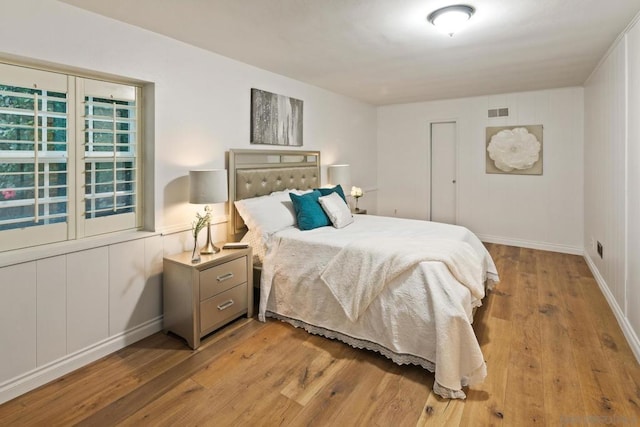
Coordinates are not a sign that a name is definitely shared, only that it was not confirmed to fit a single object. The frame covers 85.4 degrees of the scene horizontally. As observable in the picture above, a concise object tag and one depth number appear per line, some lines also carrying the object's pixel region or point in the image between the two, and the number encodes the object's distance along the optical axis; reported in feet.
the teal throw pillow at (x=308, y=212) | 10.60
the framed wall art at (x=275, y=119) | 11.82
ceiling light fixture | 7.28
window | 6.68
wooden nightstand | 8.26
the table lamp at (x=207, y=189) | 8.95
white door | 19.01
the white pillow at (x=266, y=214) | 10.28
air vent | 17.07
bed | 6.85
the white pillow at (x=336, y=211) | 11.04
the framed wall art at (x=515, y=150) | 16.55
